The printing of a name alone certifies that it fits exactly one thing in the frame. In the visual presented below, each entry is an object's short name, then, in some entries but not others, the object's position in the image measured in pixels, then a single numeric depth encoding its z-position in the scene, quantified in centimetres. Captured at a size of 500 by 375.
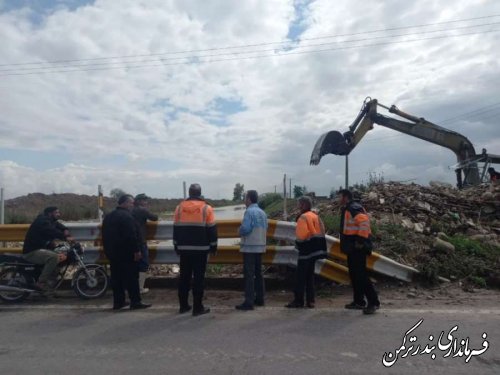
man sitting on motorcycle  787
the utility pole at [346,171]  1462
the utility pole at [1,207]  1177
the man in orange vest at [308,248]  718
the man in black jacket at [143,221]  788
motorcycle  780
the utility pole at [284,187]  1226
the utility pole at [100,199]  1177
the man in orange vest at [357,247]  695
